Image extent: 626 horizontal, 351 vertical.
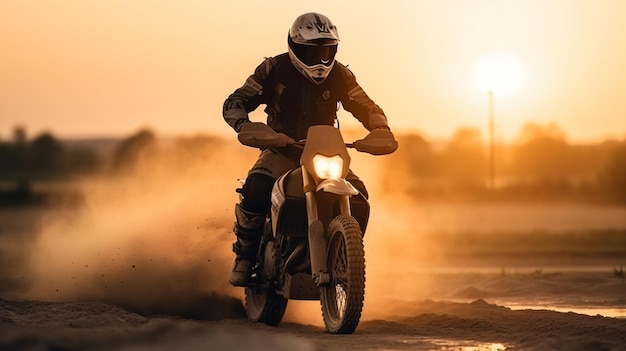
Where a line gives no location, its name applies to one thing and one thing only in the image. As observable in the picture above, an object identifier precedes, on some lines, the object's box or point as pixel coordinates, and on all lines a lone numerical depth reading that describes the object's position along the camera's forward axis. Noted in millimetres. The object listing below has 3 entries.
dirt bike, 12484
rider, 13859
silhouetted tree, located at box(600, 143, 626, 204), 62219
